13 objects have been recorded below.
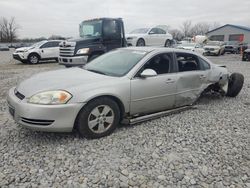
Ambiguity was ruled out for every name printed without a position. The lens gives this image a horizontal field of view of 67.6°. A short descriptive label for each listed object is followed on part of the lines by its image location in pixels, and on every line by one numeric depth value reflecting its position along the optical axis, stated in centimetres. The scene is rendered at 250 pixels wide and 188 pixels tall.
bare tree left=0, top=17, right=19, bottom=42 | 5941
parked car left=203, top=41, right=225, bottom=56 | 1968
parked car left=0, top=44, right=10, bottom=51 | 3547
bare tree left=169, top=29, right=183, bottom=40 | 6307
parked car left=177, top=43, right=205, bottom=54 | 1586
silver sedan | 259
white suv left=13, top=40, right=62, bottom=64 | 1167
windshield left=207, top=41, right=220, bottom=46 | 2049
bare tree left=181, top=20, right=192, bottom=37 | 6791
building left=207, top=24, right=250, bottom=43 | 3815
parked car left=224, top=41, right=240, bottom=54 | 2351
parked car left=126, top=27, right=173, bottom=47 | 1073
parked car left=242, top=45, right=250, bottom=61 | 1472
